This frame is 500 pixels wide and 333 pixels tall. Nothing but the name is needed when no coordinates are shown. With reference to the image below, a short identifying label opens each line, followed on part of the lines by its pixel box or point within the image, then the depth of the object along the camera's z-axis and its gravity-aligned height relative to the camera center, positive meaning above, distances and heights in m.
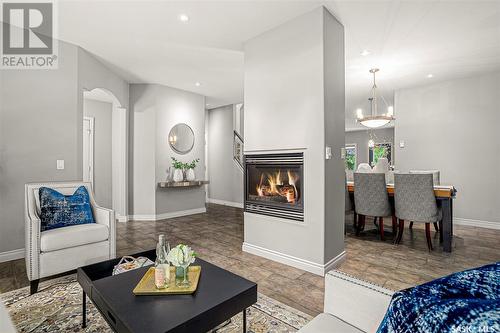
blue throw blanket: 0.54 -0.33
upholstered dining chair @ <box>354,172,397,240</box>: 3.60 -0.43
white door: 5.70 +0.36
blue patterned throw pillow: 2.50 -0.43
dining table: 3.19 -0.56
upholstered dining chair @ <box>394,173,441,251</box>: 3.21 -0.42
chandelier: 4.47 +0.81
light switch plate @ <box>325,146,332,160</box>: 2.67 +0.13
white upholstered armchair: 2.21 -0.70
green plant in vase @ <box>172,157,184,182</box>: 5.49 -0.09
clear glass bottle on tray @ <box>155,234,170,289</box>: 1.42 -0.57
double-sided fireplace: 2.87 -0.23
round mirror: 5.57 +0.61
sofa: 0.99 -0.57
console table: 5.25 -0.37
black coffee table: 1.15 -0.68
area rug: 1.73 -1.07
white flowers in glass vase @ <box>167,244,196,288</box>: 1.46 -0.52
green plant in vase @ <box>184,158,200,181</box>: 5.68 -0.11
